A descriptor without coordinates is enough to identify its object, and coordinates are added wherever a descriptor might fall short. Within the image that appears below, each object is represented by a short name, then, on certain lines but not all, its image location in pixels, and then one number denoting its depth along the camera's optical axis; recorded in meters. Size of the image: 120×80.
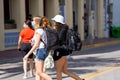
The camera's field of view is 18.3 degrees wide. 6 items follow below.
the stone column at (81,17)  28.84
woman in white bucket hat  8.04
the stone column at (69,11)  27.08
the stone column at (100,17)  31.97
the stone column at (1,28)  21.11
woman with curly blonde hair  7.95
